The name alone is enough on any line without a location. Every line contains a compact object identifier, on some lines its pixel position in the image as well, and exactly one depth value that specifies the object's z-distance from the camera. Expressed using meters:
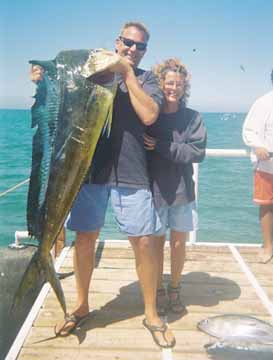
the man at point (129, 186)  2.80
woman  3.03
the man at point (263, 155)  4.49
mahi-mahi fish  2.42
